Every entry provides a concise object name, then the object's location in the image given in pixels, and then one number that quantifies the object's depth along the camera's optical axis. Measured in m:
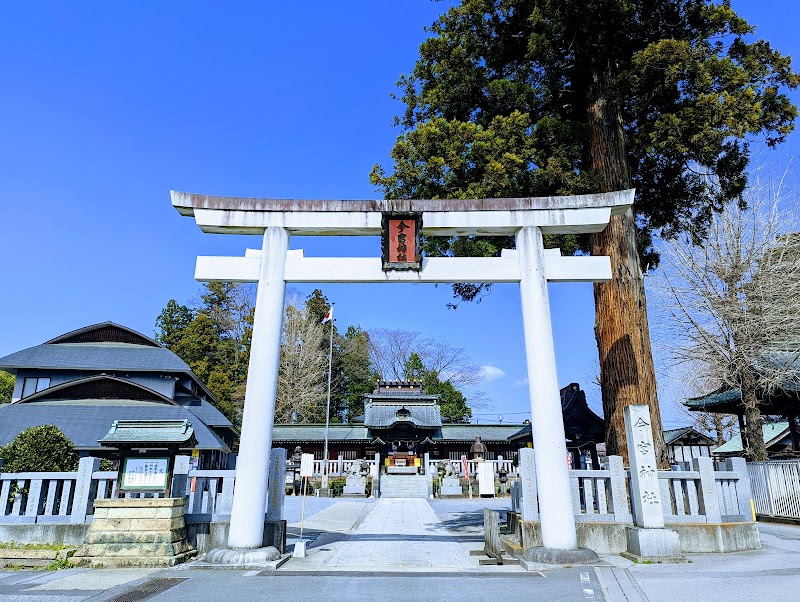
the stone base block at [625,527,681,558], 8.05
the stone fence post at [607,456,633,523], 9.01
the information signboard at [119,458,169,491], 8.67
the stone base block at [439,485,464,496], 27.72
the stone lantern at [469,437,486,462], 31.08
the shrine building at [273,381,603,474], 35.94
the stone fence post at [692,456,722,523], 8.90
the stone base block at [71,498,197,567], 8.09
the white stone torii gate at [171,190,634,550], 8.65
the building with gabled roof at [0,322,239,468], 24.20
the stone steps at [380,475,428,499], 28.87
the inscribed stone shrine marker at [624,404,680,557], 8.10
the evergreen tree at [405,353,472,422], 50.74
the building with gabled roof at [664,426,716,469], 26.64
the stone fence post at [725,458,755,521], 9.45
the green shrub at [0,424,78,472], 11.47
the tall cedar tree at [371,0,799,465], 10.80
